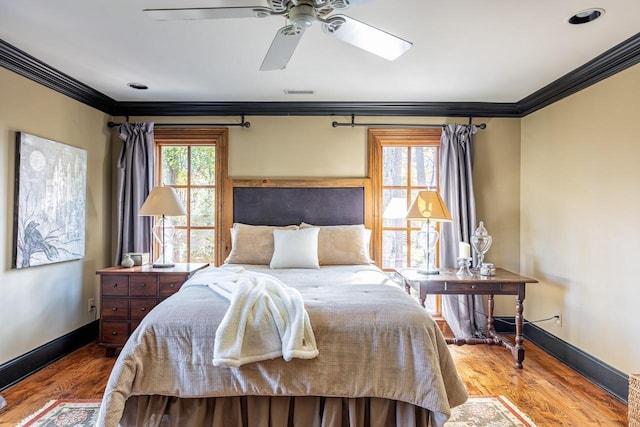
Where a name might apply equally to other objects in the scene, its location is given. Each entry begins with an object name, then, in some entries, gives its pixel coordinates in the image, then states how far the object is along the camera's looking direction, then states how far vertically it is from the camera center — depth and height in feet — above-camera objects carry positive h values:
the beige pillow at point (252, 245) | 12.21 -0.96
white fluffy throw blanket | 6.33 -1.92
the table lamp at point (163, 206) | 12.10 +0.26
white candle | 12.08 -1.08
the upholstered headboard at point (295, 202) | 13.80 +0.46
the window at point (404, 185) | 14.10 +1.10
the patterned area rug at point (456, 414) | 7.80 -4.17
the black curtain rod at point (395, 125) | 13.84 +3.23
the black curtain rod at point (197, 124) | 13.80 +3.23
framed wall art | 9.82 +0.34
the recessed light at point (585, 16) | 7.43 +3.92
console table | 10.84 -1.99
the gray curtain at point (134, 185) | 13.47 +1.02
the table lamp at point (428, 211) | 11.68 +0.13
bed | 6.48 -2.67
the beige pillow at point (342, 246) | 12.16 -0.98
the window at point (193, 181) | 14.07 +1.22
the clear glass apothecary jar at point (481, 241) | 12.07 -0.80
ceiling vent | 12.48 +4.00
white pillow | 11.50 -1.03
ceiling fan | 5.91 +3.11
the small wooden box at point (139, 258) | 12.52 -1.41
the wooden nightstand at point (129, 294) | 11.57 -2.38
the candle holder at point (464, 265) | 12.03 -1.54
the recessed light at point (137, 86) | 11.91 +3.98
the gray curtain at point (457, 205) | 13.24 +0.36
